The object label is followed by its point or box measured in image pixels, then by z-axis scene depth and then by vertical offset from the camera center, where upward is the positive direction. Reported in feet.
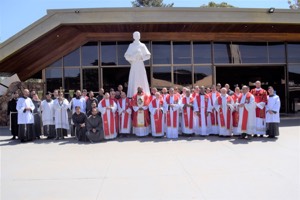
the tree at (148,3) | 139.11 +56.39
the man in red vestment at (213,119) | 28.34 -2.53
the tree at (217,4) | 111.89 +44.50
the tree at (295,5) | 105.04 +41.18
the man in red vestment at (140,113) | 28.01 -1.65
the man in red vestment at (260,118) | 26.61 -2.36
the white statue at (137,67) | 29.74 +4.07
